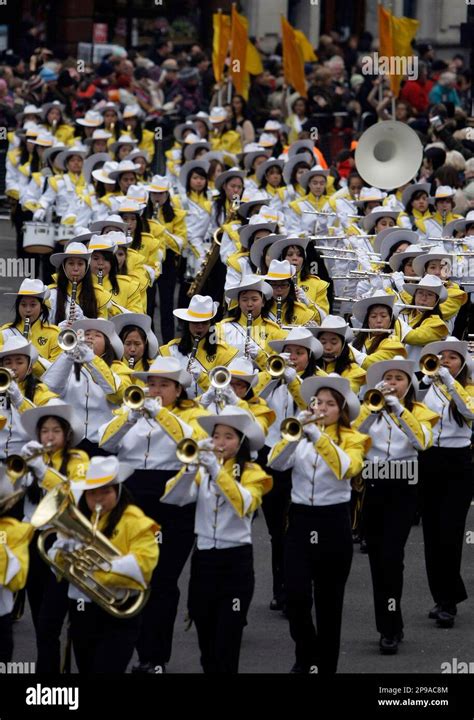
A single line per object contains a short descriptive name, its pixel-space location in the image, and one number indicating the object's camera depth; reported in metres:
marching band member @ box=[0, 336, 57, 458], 10.55
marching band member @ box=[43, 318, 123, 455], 11.36
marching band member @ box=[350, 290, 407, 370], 12.19
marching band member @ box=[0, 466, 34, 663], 8.65
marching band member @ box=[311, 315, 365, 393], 11.67
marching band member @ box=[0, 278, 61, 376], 12.45
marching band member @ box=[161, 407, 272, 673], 9.38
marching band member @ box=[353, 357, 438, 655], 10.76
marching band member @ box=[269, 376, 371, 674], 9.89
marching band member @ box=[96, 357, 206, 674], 10.12
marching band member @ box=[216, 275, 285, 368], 12.50
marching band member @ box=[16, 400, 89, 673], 9.27
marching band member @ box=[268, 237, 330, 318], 14.45
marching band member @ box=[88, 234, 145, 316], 14.34
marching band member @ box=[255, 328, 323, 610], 11.35
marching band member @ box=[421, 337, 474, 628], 11.31
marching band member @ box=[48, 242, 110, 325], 13.51
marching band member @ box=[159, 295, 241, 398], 11.84
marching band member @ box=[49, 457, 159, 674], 8.67
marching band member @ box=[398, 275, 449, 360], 13.36
